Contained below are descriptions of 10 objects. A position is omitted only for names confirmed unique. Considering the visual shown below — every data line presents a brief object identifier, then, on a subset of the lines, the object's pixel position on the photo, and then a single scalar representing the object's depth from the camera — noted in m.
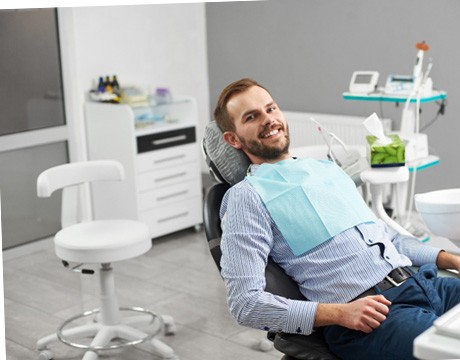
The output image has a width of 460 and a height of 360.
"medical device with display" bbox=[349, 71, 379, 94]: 3.73
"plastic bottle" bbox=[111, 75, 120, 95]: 4.34
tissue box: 3.07
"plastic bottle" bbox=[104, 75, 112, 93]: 4.30
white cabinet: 4.17
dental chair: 1.83
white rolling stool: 2.85
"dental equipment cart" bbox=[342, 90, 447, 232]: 3.62
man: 1.76
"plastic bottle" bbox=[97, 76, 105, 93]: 4.30
